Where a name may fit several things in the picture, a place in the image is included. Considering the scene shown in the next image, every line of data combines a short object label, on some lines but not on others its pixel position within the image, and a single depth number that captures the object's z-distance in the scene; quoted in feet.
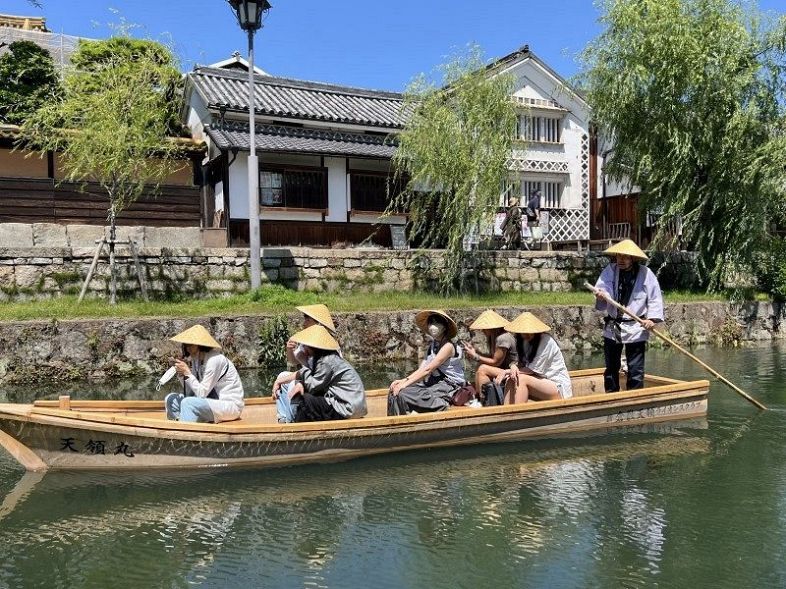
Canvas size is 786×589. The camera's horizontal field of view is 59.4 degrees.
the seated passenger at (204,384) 21.31
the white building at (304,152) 57.11
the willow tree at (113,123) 43.16
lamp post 44.50
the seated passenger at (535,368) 24.77
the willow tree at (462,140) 52.01
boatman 26.53
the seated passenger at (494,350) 25.00
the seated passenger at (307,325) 22.22
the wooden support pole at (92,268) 43.86
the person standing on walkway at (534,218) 70.03
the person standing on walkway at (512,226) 65.57
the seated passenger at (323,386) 21.58
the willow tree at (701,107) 53.78
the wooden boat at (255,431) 19.79
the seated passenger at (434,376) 23.65
